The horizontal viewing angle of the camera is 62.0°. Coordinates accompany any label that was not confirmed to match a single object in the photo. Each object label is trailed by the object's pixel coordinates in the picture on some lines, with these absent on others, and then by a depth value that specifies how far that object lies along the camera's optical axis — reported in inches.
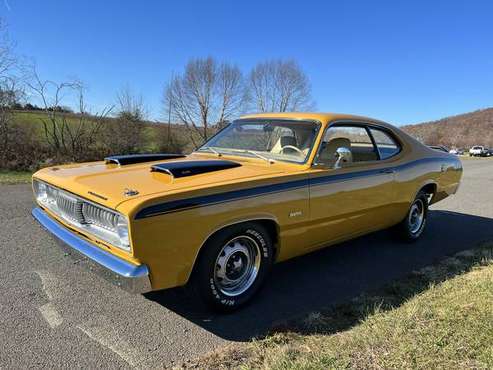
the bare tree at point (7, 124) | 531.5
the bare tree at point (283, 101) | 1763.0
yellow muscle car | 112.1
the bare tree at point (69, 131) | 621.9
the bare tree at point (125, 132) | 703.7
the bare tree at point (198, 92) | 1552.7
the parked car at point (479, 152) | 2123.3
